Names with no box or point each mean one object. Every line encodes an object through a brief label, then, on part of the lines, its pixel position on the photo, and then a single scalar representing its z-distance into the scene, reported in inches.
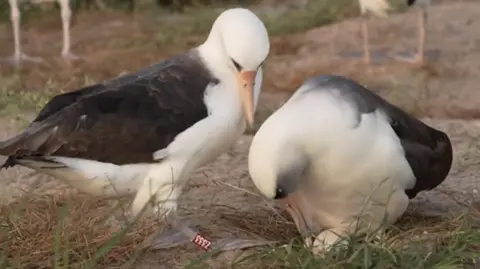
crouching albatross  213.2
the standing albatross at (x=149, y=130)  234.7
